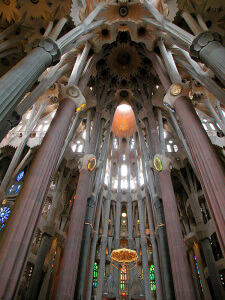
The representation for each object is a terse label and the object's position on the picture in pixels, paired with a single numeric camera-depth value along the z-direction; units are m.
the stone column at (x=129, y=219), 20.36
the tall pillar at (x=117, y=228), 20.26
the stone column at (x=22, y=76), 5.23
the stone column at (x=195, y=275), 15.83
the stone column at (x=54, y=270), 16.72
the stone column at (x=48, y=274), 15.23
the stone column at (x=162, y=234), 11.11
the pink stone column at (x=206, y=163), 6.15
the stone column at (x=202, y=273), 14.74
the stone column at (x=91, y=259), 16.35
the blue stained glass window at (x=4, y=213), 15.66
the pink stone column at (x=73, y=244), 9.31
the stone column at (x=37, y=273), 13.19
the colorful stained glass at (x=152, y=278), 21.04
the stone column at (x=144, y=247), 16.80
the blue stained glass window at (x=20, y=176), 18.30
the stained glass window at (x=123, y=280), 21.20
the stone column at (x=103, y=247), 17.83
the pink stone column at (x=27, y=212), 5.07
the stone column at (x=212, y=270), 12.77
